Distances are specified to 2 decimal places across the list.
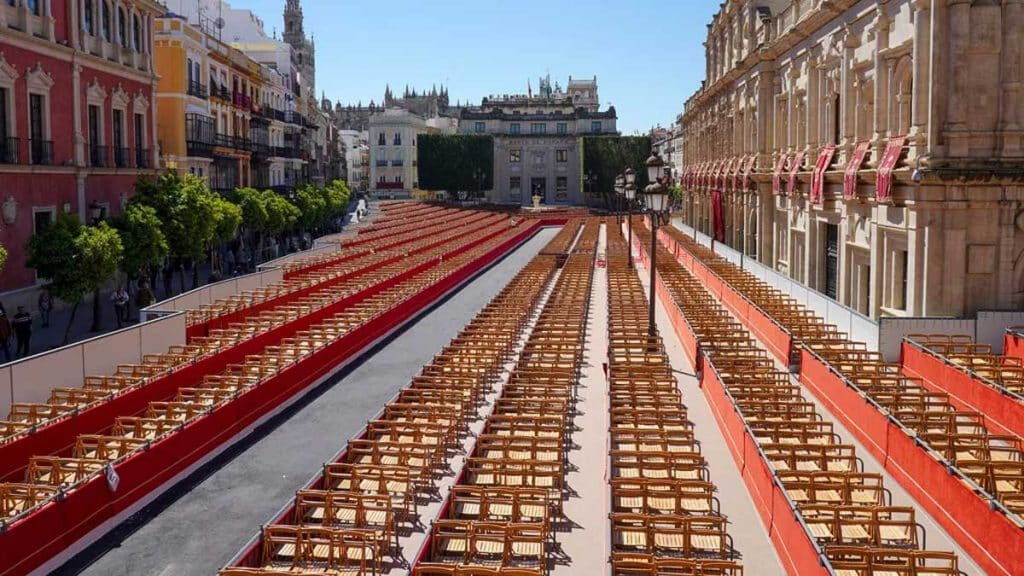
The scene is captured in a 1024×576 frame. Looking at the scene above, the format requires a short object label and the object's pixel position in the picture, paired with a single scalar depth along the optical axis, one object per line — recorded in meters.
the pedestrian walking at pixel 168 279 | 35.66
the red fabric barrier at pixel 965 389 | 15.84
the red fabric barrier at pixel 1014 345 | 20.84
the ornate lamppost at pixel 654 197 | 23.17
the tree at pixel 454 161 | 119.19
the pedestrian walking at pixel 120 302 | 29.19
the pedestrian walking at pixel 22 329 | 24.34
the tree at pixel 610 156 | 117.44
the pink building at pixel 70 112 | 30.06
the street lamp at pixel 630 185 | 32.97
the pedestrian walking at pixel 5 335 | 23.50
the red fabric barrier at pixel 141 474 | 11.20
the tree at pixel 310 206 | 58.03
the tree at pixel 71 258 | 25.33
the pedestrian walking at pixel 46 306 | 29.83
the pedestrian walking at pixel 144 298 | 29.91
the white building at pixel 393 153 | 130.38
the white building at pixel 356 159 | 164.25
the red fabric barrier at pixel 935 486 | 10.44
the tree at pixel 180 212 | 32.97
